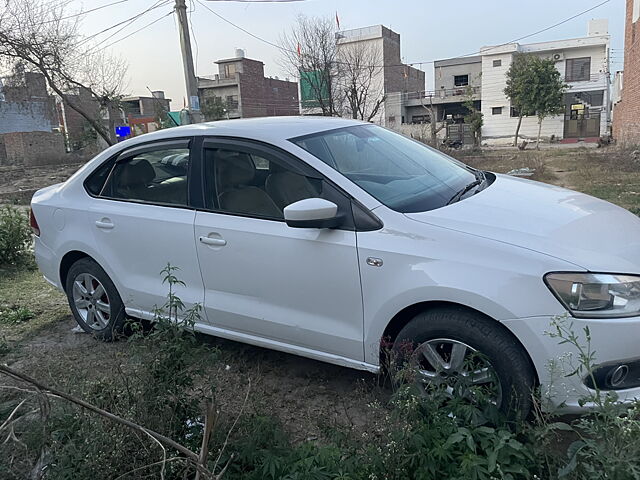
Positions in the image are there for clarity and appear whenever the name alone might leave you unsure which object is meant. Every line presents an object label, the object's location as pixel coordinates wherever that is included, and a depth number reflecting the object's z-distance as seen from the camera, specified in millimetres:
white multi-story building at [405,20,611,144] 37375
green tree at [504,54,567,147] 33262
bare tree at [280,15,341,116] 24766
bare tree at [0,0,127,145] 14297
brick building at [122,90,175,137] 51812
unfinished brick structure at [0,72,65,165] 22475
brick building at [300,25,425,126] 43062
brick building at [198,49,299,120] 49000
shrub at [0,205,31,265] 6625
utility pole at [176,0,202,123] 11188
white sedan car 2336
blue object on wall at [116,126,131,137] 18453
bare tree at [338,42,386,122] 27766
